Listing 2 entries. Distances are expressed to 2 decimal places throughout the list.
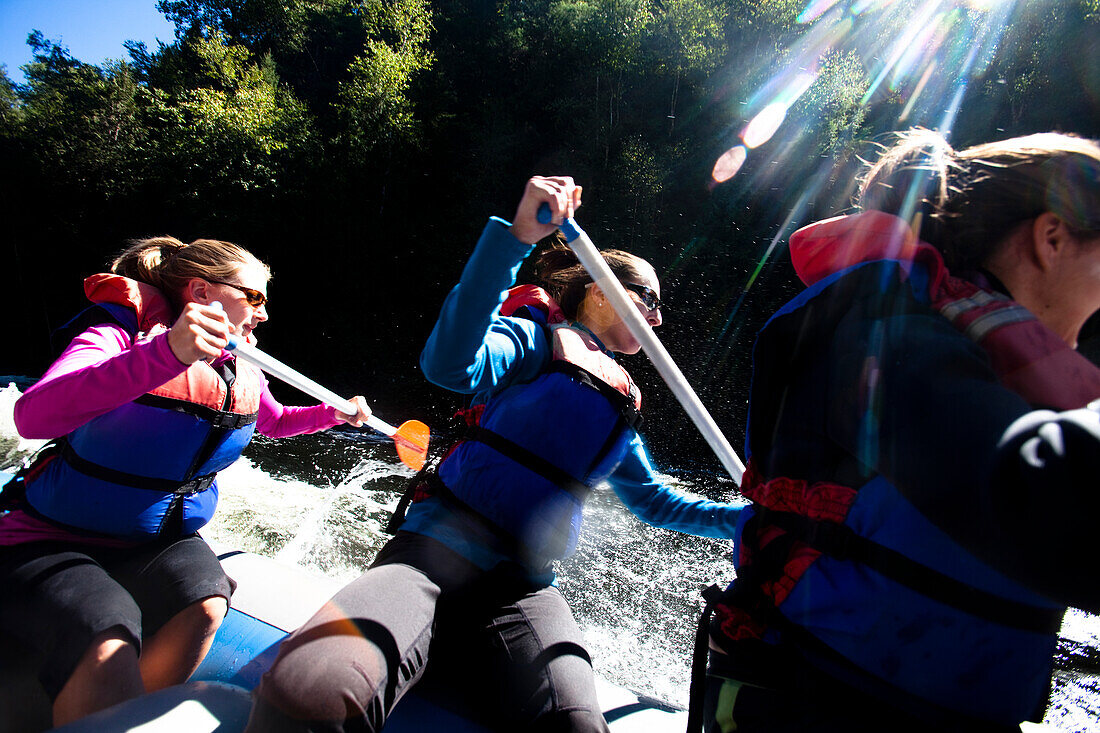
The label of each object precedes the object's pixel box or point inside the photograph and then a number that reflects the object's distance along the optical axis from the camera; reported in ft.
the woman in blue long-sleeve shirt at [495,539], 3.65
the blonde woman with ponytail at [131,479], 4.75
